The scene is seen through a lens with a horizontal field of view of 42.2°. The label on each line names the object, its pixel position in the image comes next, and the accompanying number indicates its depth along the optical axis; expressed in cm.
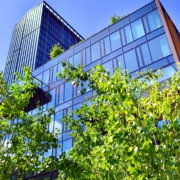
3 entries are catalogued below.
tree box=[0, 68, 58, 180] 747
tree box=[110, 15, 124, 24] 2256
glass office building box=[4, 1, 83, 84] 5331
